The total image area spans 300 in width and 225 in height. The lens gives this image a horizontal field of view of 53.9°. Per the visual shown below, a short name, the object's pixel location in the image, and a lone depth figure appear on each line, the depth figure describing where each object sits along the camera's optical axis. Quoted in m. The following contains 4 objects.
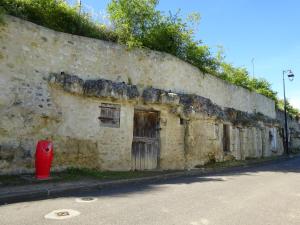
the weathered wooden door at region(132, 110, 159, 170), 11.61
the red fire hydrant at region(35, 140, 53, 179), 7.95
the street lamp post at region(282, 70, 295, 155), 24.41
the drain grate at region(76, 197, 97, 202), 6.11
